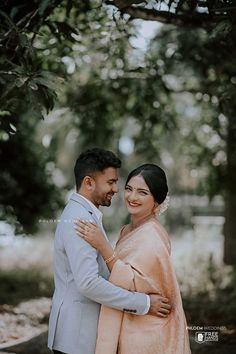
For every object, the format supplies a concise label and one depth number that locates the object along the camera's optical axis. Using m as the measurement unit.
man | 2.86
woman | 2.97
